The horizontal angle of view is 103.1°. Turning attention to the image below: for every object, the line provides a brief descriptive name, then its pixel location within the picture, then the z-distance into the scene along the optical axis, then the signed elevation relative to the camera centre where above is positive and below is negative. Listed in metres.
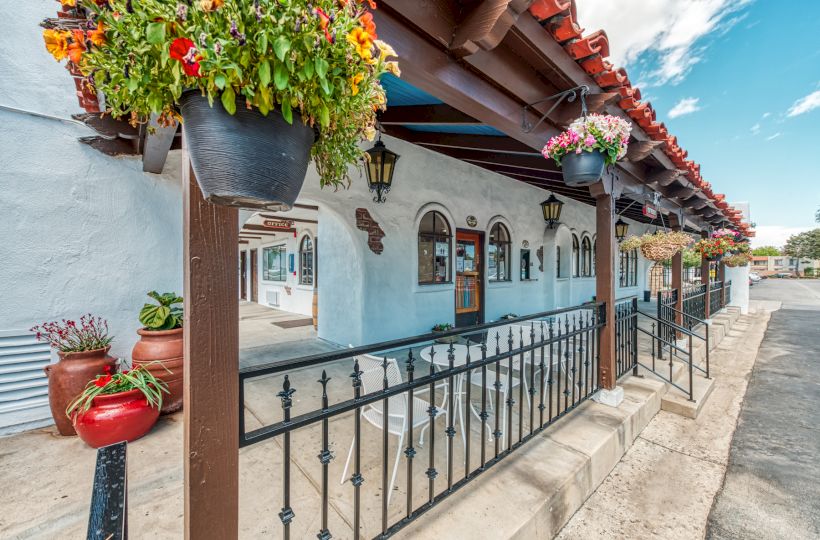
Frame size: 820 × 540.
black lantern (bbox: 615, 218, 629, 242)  7.93 +0.94
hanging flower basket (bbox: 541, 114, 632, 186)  2.16 +0.84
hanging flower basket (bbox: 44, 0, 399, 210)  0.65 +0.43
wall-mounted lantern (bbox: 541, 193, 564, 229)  6.84 +1.26
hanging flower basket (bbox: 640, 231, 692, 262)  4.01 +0.29
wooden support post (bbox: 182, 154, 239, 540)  0.97 -0.31
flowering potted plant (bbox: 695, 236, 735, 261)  6.14 +0.39
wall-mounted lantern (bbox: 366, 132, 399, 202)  4.02 +1.28
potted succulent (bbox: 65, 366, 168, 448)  2.25 -0.99
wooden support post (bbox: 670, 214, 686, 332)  5.23 -0.12
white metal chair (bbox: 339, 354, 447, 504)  1.91 -0.87
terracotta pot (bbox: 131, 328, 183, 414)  2.69 -0.71
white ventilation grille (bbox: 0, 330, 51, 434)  2.53 -0.87
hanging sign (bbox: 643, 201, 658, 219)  4.03 +0.71
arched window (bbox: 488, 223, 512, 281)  6.51 +0.30
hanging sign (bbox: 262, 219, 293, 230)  6.50 +0.93
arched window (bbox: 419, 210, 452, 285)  5.26 +0.32
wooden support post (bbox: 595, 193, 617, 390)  2.98 -0.10
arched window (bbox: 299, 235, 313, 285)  7.60 +0.18
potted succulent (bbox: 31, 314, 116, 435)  2.42 -0.69
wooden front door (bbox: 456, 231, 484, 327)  5.91 -0.21
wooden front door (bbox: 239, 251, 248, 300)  11.55 -0.25
